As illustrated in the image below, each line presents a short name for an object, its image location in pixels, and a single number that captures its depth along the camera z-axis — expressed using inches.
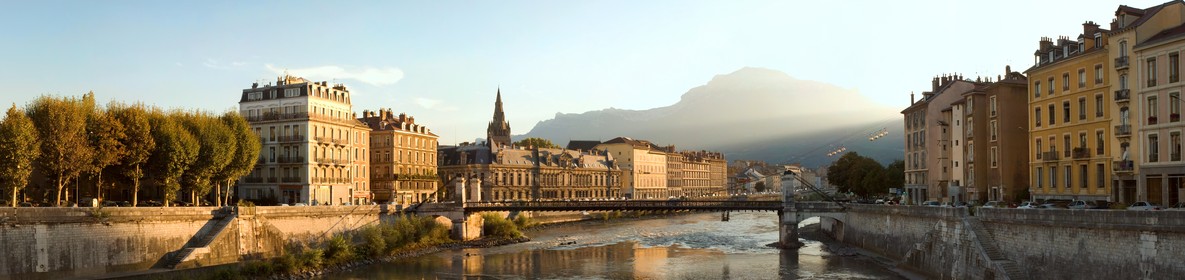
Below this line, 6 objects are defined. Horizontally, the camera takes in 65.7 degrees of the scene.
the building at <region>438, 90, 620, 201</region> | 4670.3
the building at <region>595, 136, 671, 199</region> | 6161.4
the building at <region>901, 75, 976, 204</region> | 2728.8
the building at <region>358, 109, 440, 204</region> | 3764.8
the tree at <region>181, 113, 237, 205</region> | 2347.4
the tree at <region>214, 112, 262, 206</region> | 2524.6
